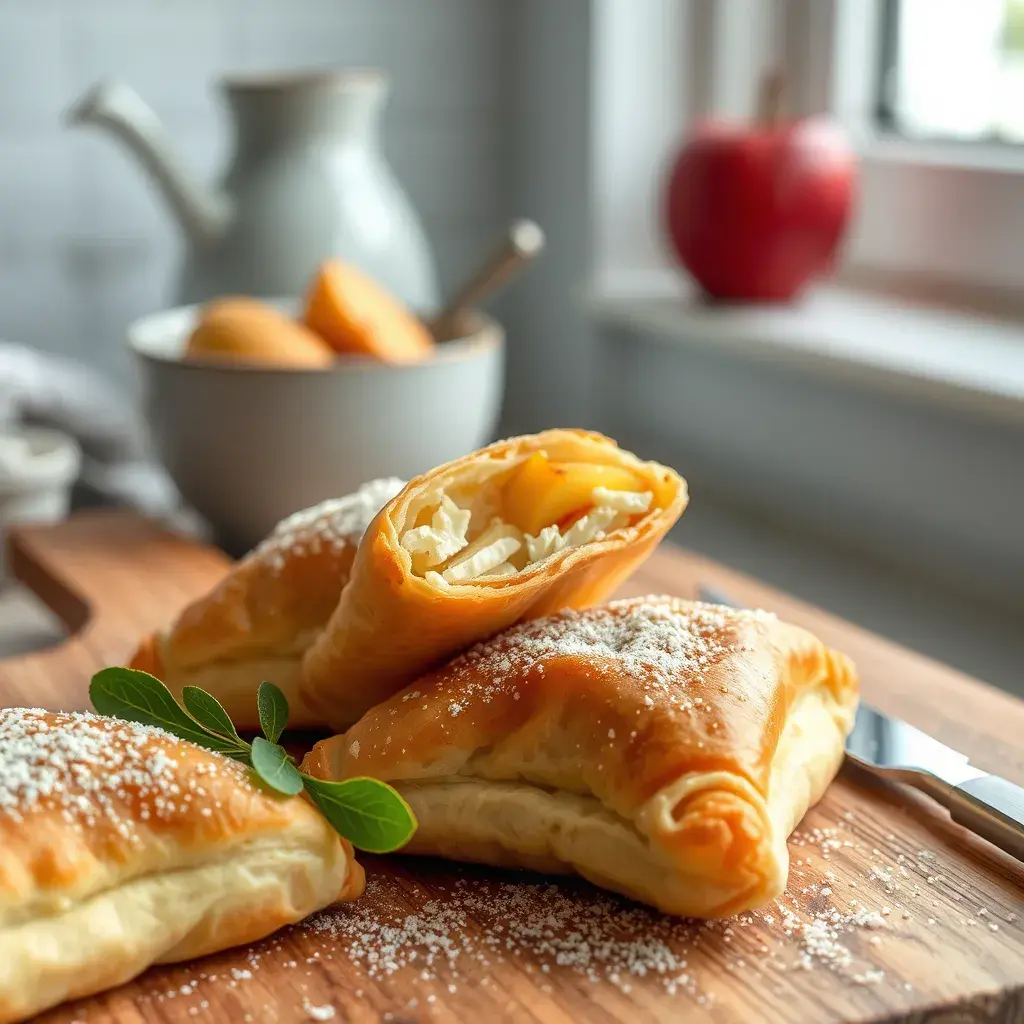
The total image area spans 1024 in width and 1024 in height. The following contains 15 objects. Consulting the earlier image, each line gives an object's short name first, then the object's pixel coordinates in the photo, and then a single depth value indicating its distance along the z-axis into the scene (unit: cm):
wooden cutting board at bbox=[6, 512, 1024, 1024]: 59
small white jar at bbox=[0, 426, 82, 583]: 132
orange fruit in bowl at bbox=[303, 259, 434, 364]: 121
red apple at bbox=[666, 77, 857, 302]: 144
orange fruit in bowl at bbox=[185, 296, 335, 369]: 117
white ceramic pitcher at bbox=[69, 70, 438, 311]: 139
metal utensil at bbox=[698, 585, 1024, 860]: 73
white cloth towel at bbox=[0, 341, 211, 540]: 142
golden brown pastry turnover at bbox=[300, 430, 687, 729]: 71
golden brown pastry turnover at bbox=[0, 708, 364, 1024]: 58
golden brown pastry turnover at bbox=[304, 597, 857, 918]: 63
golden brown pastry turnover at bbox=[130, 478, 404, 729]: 84
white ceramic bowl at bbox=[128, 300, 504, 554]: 117
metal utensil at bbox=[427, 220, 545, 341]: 131
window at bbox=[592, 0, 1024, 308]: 145
